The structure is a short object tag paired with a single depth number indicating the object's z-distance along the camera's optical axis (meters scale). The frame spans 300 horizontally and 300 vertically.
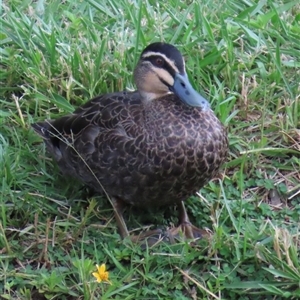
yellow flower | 5.98
